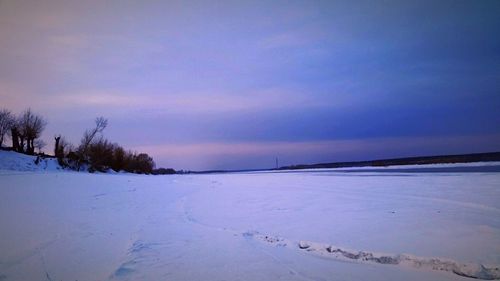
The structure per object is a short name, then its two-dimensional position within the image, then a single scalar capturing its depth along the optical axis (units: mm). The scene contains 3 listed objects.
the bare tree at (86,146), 48184
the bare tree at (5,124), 45156
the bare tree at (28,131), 46500
